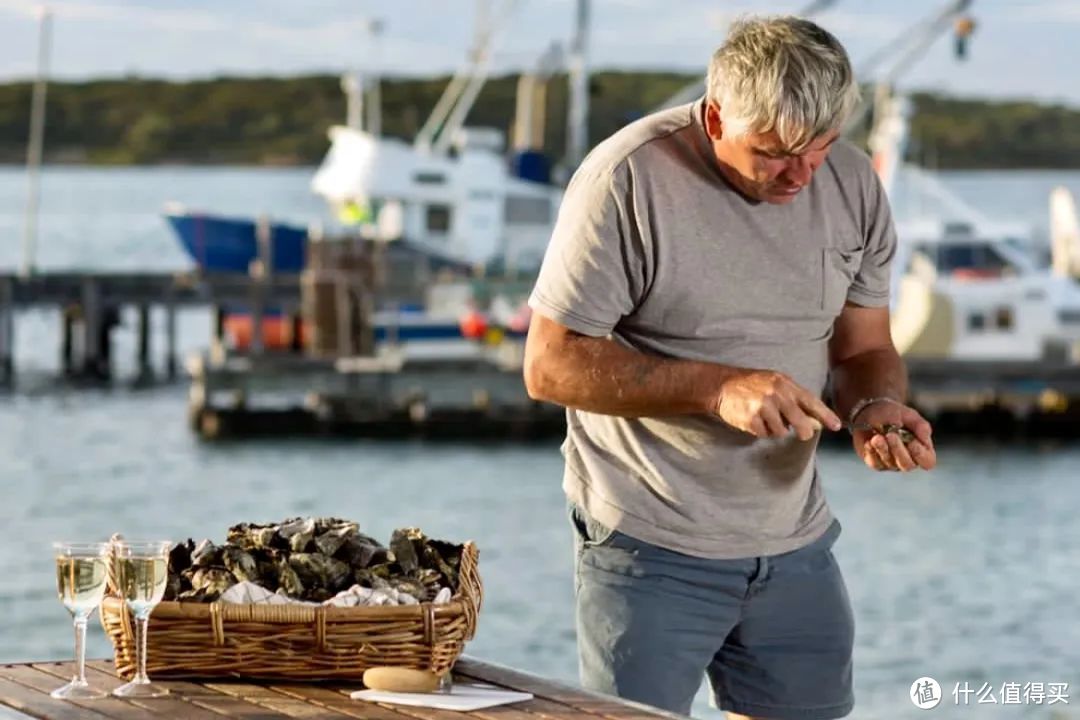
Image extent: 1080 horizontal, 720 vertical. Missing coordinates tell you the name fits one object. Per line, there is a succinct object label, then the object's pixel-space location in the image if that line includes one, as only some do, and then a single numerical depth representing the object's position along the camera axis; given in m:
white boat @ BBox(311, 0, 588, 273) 43.50
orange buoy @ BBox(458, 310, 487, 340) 32.28
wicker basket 3.31
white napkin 3.20
